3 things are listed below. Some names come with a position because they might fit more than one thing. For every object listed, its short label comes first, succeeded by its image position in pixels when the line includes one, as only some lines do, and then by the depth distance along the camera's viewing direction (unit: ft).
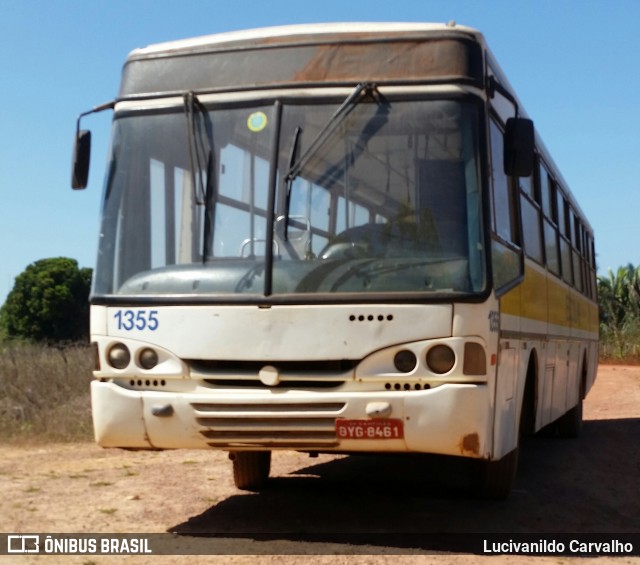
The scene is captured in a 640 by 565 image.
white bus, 22.72
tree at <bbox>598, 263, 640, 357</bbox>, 136.46
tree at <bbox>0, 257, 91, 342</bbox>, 167.12
